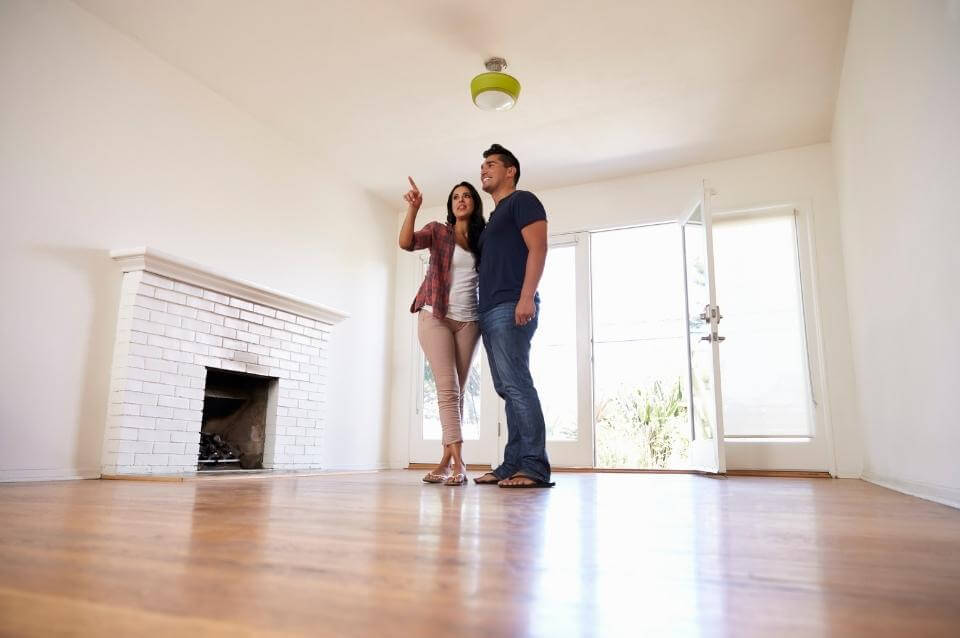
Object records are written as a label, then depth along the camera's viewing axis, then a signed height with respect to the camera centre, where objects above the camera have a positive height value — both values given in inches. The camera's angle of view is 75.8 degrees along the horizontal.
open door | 156.2 +24.2
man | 88.8 +16.4
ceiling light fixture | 137.3 +75.0
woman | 98.1 +20.1
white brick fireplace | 122.7 +16.3
